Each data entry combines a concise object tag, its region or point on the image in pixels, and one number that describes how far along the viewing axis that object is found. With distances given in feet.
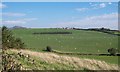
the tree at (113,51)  204.91
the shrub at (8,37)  88.22
